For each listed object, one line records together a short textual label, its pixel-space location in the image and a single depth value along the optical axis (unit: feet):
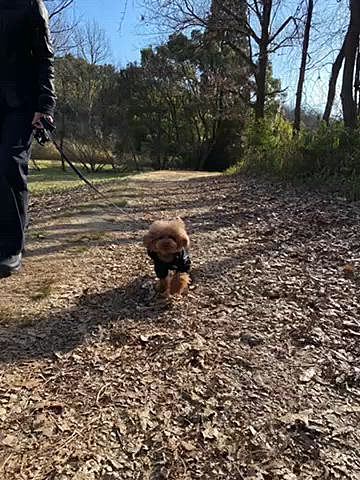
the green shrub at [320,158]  24.83
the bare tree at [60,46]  42.21
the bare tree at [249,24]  49.60
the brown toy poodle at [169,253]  9.50
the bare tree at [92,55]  92.22
